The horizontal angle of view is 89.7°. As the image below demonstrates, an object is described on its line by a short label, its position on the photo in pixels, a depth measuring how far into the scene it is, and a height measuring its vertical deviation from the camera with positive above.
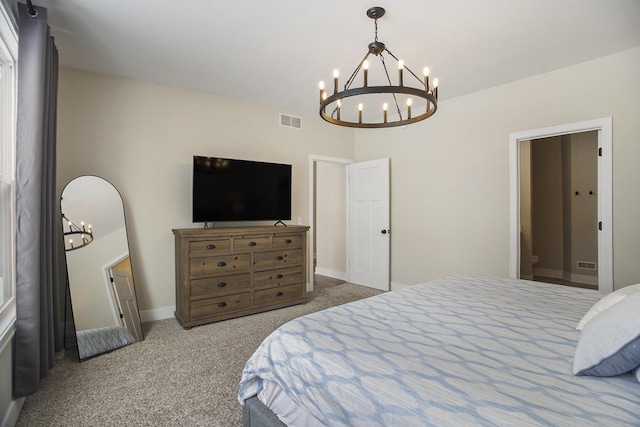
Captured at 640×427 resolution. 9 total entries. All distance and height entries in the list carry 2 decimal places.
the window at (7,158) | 2.04 +0.37
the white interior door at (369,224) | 4.86 -0.13
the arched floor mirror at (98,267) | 2.80 -0.48
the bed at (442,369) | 0.94 -0.55
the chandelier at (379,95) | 2.00 +0.88
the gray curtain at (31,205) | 1.93 +0.06
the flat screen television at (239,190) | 3.65 +0.31
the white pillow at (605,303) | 1.46 -0.40
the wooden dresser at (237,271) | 3.34 -0.63
